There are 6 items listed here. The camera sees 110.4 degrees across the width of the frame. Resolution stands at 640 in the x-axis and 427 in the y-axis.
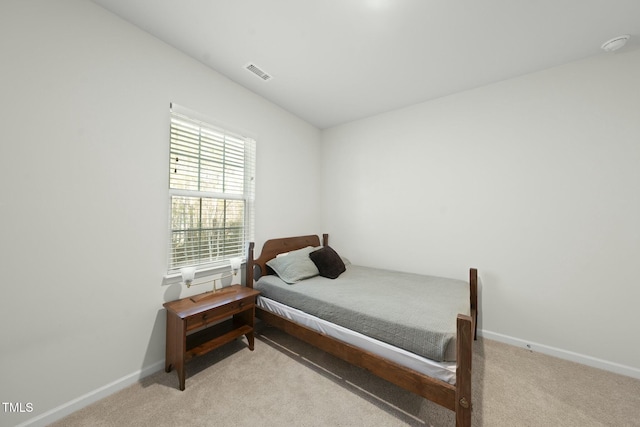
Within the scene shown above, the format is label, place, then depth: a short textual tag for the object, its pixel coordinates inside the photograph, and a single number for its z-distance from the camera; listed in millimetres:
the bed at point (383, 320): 1312
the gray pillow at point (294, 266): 2482
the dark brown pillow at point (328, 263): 2641
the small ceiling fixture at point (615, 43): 1785
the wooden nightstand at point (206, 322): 1720
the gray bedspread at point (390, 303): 1439
